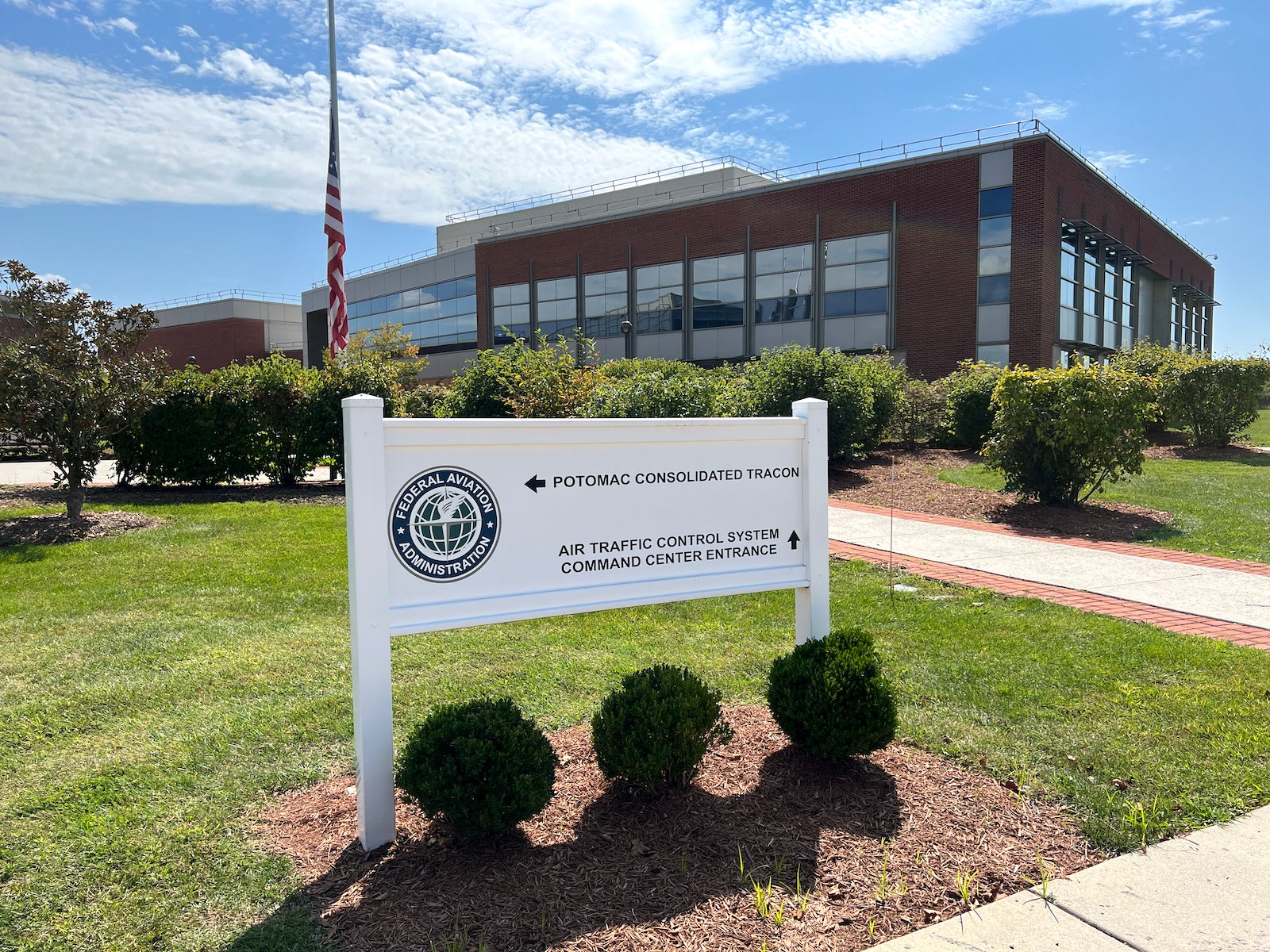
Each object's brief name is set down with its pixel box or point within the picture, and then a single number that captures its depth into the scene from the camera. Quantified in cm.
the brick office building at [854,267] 2855
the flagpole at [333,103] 2278
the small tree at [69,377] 1043
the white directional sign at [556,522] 322
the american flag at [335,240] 2209
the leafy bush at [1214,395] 2066
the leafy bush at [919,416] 2094
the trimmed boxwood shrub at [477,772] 305
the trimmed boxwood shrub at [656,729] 341
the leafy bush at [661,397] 1088
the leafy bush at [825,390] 1636
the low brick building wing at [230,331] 6397
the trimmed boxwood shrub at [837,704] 372
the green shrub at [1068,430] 1126
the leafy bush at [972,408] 1984
